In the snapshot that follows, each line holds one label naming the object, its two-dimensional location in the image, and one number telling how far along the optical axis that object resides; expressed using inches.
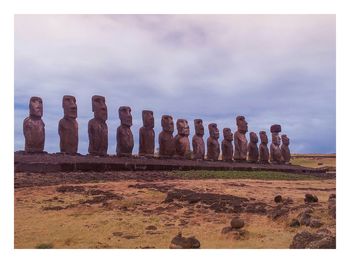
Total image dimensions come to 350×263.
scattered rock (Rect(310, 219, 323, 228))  390.9
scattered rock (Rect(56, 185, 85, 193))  523.2
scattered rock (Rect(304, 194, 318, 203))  519.5
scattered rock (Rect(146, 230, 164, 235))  378.3
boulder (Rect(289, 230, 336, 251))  316.5
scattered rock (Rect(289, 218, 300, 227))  395.9
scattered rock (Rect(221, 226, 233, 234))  377.4
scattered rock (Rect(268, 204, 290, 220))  422.9
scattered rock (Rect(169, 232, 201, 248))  327.3
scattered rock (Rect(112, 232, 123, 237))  374.9
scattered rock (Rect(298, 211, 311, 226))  400.3
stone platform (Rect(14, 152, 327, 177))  697.0
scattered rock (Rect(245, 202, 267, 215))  452.3
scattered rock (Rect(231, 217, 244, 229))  380.6
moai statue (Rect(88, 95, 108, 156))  887.7
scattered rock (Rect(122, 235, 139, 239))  368.8
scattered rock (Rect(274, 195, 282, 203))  509.7
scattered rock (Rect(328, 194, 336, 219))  421.4
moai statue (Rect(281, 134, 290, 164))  1466.9
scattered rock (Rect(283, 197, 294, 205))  500.0
